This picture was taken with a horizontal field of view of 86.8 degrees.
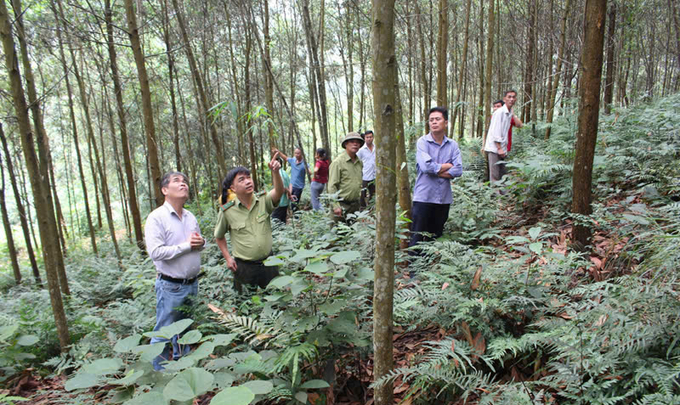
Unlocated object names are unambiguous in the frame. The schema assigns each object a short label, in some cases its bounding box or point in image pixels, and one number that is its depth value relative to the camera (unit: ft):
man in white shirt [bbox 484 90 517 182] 20.03
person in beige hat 16.87
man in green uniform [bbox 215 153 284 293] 11.12
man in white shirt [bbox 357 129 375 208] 22.95
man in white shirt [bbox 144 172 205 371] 10.02
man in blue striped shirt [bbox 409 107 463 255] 12.64
